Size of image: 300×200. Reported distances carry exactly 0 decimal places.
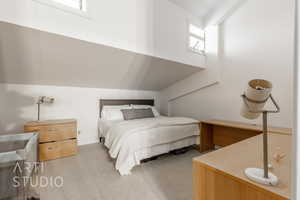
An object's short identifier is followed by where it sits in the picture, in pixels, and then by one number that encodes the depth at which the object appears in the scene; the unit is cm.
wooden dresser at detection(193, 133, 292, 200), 60
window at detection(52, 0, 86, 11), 180
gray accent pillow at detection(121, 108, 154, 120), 313
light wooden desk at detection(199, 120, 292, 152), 233
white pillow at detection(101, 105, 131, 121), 308
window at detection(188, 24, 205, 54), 312
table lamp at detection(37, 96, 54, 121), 247
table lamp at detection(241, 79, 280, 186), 61
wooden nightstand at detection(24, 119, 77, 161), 223
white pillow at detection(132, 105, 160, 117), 356
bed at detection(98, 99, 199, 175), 192
